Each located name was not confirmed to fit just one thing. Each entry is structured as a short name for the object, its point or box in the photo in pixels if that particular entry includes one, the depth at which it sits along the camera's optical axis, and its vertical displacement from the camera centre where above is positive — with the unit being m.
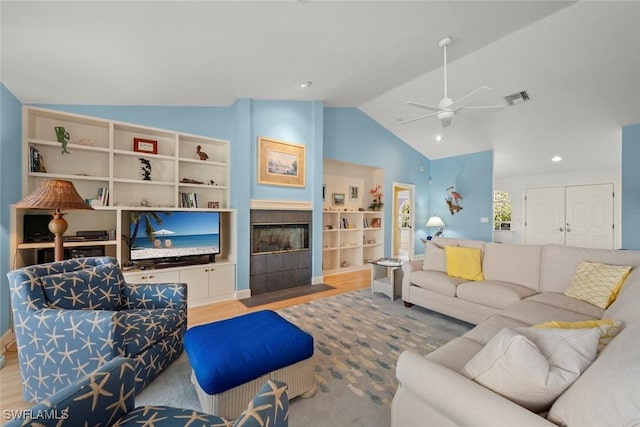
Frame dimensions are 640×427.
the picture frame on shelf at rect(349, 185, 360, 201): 6.01 +0.47
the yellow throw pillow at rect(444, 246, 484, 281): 3.05 -0.59
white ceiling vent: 4.27 +1.93
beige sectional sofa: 0.80 -0.68
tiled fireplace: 4.04 -0.61
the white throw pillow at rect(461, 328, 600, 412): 0.94 -0.56
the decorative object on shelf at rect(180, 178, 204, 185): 3.70 +0.43
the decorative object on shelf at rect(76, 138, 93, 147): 3.08 +0.82
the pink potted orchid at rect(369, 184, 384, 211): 6.10 +0.35
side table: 3.64 -0.96
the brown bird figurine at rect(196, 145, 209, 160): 3.83 +0.84
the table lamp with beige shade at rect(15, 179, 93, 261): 1.97 +0.07
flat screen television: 3.24 -0.32
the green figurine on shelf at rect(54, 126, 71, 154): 2.86 +0.82
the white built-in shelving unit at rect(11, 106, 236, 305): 2.80 +0.44
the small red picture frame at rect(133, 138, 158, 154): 3.42 +0.87
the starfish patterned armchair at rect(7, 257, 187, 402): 1.57 -0.76
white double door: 6.04 -0.05
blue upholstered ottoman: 1.43 -0.86
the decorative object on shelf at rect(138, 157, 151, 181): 3.50 +0.57
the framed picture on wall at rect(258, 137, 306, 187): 4.10 +0.80
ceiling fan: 2.85 +1.16
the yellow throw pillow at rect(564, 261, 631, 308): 2.14 -0.59
